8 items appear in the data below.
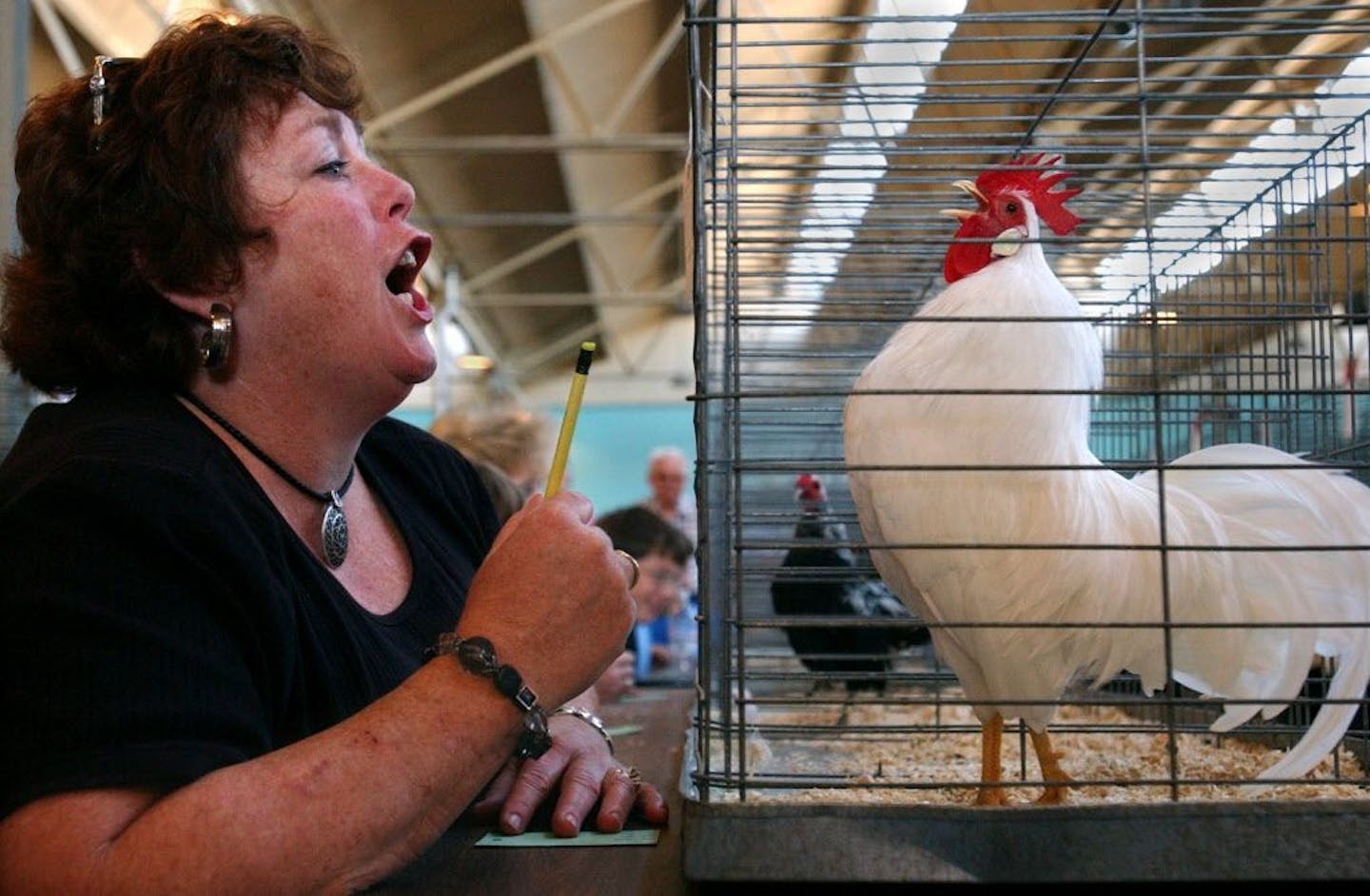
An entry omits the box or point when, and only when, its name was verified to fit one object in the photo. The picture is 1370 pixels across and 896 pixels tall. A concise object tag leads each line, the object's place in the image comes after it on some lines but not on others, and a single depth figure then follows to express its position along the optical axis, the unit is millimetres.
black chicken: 2547
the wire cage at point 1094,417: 734
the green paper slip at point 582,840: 974
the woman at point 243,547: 722
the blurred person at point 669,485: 5141
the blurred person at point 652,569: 3629
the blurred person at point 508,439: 3334
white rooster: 1101
